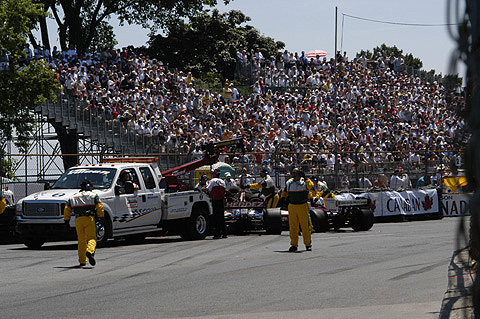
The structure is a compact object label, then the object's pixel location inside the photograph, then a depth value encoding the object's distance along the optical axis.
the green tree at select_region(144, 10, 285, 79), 56.00
